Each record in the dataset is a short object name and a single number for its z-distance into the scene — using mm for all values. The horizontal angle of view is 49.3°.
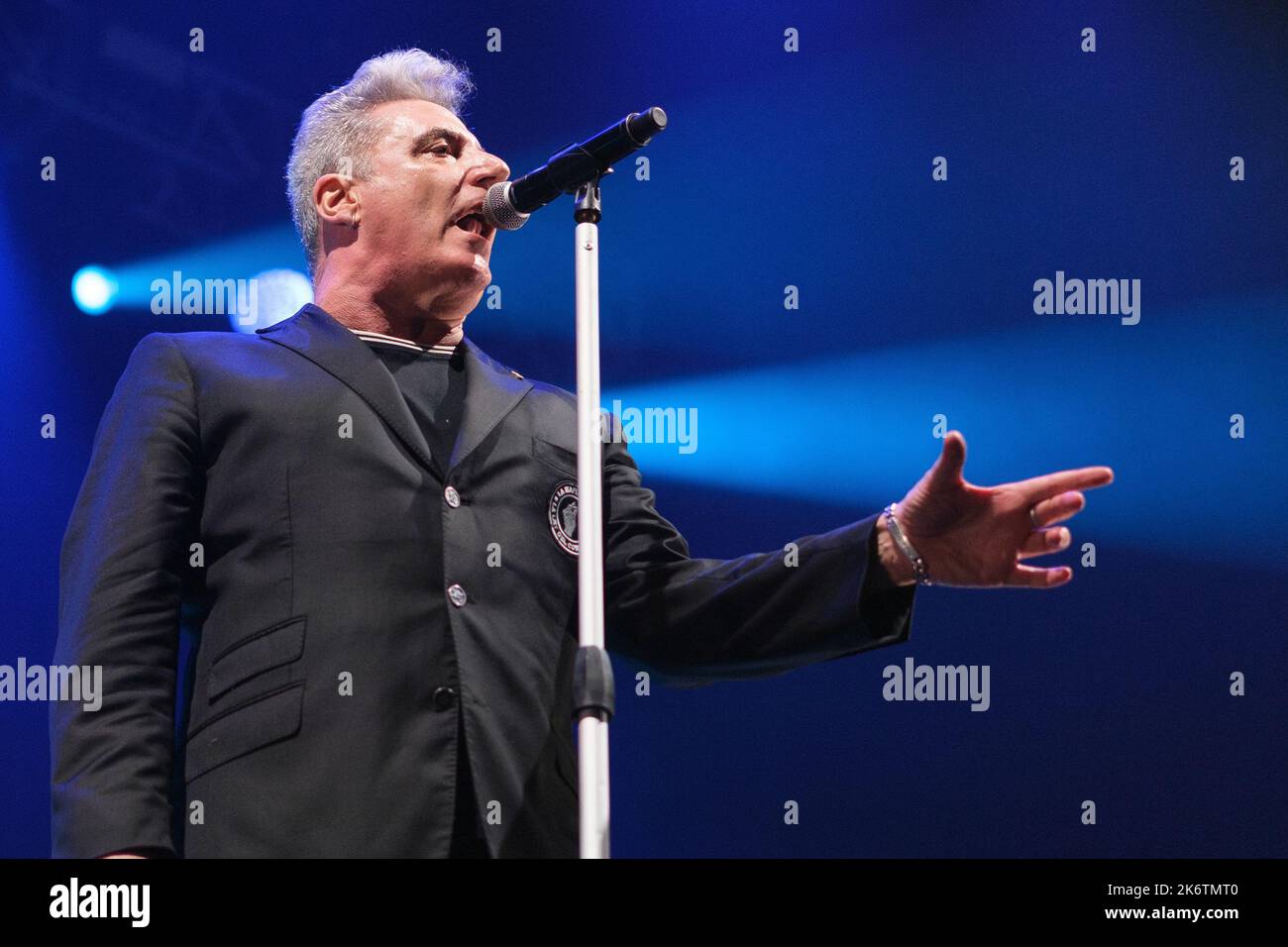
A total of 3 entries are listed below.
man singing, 1832
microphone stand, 1550
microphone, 1704
